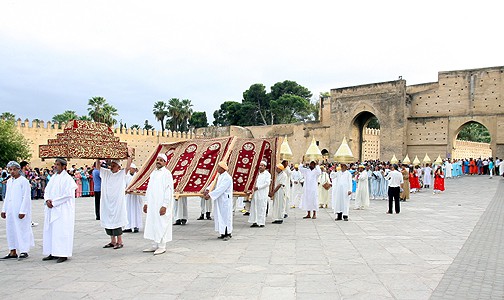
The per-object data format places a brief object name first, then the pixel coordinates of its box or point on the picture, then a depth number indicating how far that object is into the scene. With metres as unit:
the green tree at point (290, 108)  52.81
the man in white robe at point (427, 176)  21.83
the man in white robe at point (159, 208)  6.35
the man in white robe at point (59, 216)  5.85
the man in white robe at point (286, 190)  10.77
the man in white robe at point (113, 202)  6.69
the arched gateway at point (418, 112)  28.66
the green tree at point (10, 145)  29.17
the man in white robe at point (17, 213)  6.11
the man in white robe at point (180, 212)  9.56
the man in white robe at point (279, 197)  9.92
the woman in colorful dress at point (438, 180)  19.05
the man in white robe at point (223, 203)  7.67
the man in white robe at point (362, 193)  13.33
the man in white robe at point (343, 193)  10.30
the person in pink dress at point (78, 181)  17.54
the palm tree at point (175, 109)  53.56
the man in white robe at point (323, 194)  14.12
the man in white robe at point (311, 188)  10.68
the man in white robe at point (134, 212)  8.52
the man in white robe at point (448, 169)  26.44
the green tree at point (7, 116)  44.38
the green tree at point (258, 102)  57.19
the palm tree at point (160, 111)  54.03
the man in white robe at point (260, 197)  9.12
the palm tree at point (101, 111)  43.56
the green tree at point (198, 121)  63.91
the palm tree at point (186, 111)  53.88
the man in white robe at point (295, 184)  15.20
